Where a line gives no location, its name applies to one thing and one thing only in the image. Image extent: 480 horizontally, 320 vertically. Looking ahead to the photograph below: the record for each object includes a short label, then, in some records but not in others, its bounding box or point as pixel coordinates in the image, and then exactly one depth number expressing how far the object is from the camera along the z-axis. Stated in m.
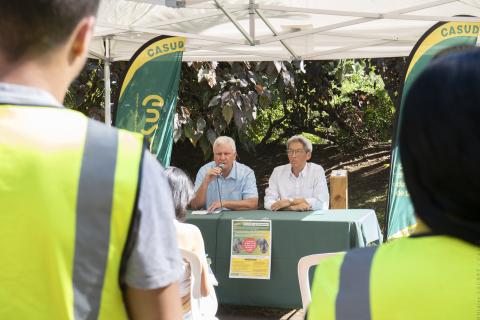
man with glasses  6.43
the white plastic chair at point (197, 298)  3.70
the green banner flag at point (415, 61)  5.38
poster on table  5.60
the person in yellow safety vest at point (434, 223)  0.92
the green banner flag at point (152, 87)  5.90
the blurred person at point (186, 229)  3.66
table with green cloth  5.43
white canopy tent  5.62
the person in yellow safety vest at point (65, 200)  1.03
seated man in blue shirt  6.54
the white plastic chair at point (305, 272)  3.92
